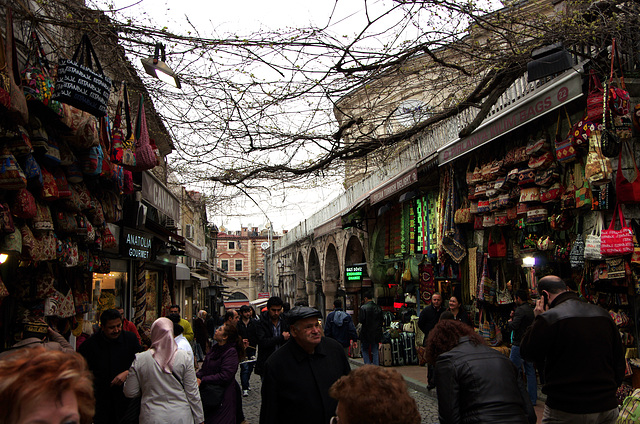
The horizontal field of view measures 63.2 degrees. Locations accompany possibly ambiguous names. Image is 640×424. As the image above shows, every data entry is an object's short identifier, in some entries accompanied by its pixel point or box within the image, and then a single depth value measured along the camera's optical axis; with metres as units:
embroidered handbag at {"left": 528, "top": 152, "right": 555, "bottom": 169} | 6.70
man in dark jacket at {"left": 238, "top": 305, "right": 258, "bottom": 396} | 7.03
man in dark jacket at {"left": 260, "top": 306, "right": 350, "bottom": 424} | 2.97
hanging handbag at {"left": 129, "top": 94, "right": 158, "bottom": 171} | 6.16
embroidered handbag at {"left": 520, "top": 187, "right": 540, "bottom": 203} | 6.86
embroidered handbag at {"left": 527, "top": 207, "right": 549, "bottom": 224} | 6.78
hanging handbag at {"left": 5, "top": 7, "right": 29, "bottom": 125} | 3.46
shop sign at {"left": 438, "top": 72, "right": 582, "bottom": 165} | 5.80
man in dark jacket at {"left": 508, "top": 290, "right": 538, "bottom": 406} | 6.73
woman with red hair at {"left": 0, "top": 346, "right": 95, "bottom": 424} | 1.40
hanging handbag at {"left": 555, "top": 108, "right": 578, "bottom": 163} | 6.14
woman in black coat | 2.75
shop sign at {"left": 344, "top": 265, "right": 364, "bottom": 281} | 15.05
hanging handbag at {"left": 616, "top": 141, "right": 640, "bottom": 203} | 5.31
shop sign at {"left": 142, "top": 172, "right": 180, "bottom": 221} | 7.39
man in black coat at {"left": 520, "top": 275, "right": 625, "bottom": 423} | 3.41
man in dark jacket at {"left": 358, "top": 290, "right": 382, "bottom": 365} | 9.85
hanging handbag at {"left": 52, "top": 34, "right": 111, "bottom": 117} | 4.16
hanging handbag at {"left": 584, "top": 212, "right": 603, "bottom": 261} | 5.58
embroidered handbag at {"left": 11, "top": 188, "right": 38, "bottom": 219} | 3.87
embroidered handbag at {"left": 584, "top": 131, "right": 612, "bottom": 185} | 5.44
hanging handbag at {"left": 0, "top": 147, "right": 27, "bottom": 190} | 3.52
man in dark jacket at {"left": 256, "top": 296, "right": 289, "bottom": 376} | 6.29
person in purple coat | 4.71
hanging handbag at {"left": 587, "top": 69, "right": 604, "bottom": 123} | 5.50
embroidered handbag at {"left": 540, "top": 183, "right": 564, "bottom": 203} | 6.52
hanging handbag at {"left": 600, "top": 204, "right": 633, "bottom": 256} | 5.20
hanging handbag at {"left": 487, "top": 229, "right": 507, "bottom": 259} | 8.09
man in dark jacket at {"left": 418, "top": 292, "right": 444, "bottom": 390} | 8.02
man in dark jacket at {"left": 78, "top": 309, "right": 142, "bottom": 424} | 4.56
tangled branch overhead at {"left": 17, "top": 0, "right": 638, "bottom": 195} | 5.25
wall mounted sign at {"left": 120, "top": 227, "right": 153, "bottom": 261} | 7.50
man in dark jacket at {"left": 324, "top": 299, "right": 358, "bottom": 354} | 9.20
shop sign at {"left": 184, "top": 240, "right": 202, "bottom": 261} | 13.10
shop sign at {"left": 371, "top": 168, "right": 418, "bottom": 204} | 9.18
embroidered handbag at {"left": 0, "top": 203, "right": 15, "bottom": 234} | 3.58
